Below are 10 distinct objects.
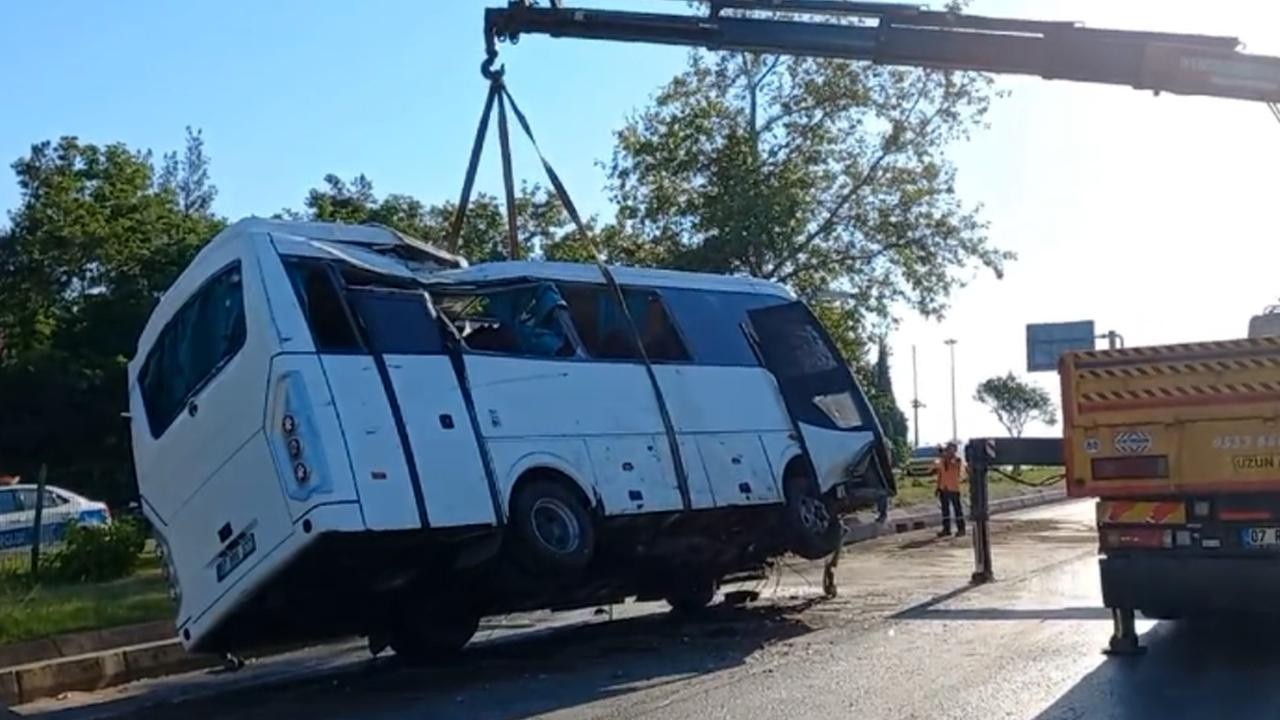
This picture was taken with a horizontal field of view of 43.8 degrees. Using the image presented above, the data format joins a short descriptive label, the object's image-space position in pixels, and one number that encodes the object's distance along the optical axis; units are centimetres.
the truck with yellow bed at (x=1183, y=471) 1046
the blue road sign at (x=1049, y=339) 4512
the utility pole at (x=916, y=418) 8581
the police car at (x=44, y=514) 2070
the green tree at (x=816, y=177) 2881
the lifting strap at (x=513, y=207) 1316
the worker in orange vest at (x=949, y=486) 2645
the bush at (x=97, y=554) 1812
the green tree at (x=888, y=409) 3562
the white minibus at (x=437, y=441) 1062
